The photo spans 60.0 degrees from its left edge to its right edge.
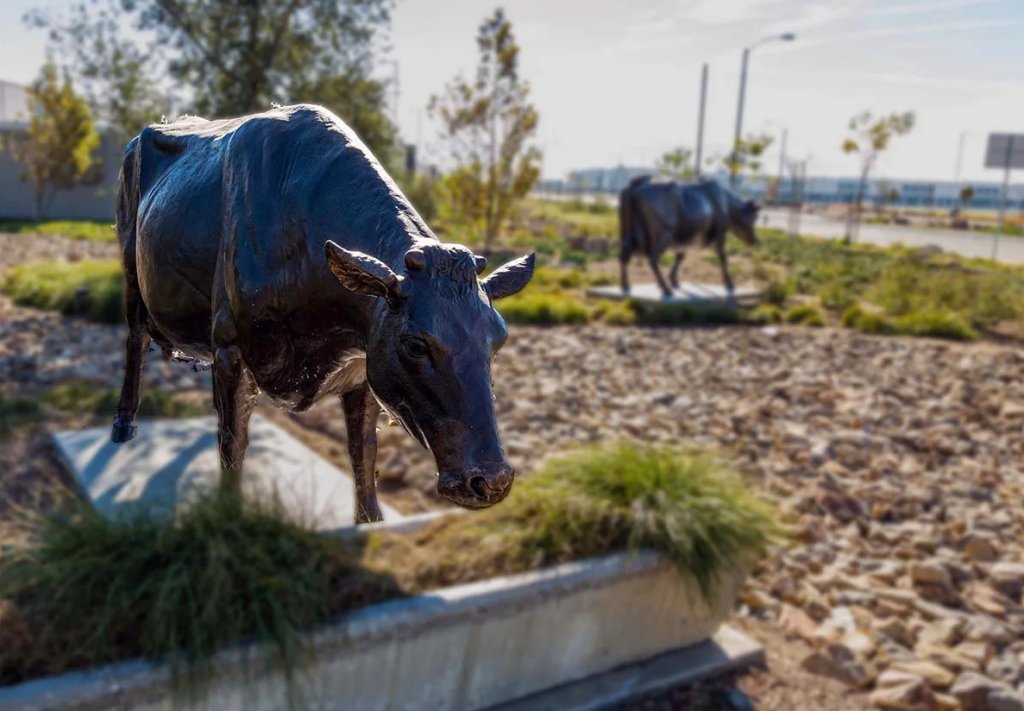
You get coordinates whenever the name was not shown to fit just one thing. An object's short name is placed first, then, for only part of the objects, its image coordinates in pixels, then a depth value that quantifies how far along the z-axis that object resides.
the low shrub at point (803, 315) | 18.12
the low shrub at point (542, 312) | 17.12
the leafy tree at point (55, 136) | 29.42
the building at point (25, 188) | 33.94
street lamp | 30.58
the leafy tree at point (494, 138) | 22.42
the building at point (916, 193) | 96.81
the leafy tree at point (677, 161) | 44.75
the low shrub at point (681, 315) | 17.81
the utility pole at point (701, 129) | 34.69
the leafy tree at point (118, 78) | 13.97
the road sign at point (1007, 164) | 26.73
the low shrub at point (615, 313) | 17.45
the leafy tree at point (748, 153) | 37.69
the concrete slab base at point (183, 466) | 7.05
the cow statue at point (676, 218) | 17.95
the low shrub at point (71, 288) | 14.80
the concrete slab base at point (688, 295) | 18.61
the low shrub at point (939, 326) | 17.03
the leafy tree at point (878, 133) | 38.44
